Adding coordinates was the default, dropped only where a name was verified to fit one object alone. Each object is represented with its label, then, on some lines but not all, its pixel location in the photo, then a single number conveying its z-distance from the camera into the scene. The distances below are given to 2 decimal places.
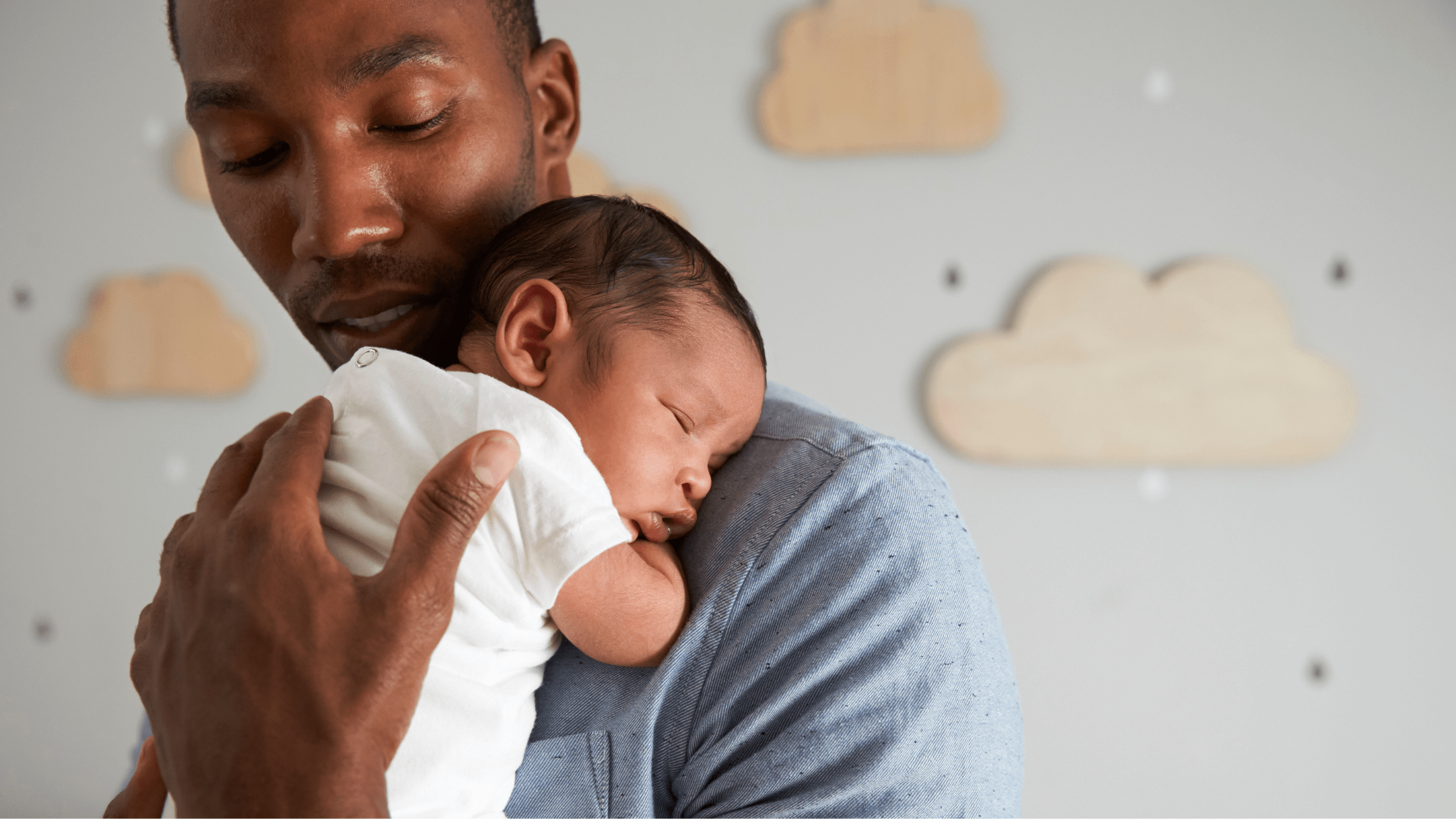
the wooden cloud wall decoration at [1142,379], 1.86
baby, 0.63
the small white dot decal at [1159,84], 1.87
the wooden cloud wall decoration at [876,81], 1.88
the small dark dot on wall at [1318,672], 1.93
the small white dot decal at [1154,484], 1.93
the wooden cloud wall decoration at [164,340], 2.05
